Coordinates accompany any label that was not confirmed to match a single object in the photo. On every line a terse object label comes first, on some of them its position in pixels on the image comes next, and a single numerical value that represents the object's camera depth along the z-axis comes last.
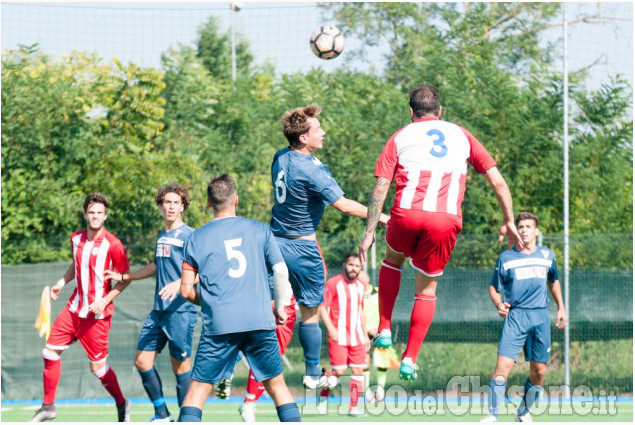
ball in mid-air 19.95
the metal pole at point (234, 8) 33.25
